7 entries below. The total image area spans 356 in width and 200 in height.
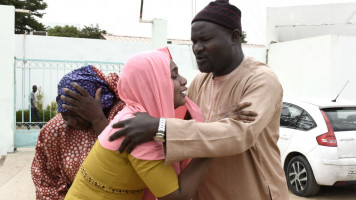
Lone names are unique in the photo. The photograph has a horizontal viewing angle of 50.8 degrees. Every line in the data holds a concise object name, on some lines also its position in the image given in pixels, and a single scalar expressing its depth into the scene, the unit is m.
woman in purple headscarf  1.93
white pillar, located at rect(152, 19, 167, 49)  10.50
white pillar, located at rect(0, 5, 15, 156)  8.88
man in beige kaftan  1.68
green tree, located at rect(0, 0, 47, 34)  28.16
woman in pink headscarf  1.44
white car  5.39
